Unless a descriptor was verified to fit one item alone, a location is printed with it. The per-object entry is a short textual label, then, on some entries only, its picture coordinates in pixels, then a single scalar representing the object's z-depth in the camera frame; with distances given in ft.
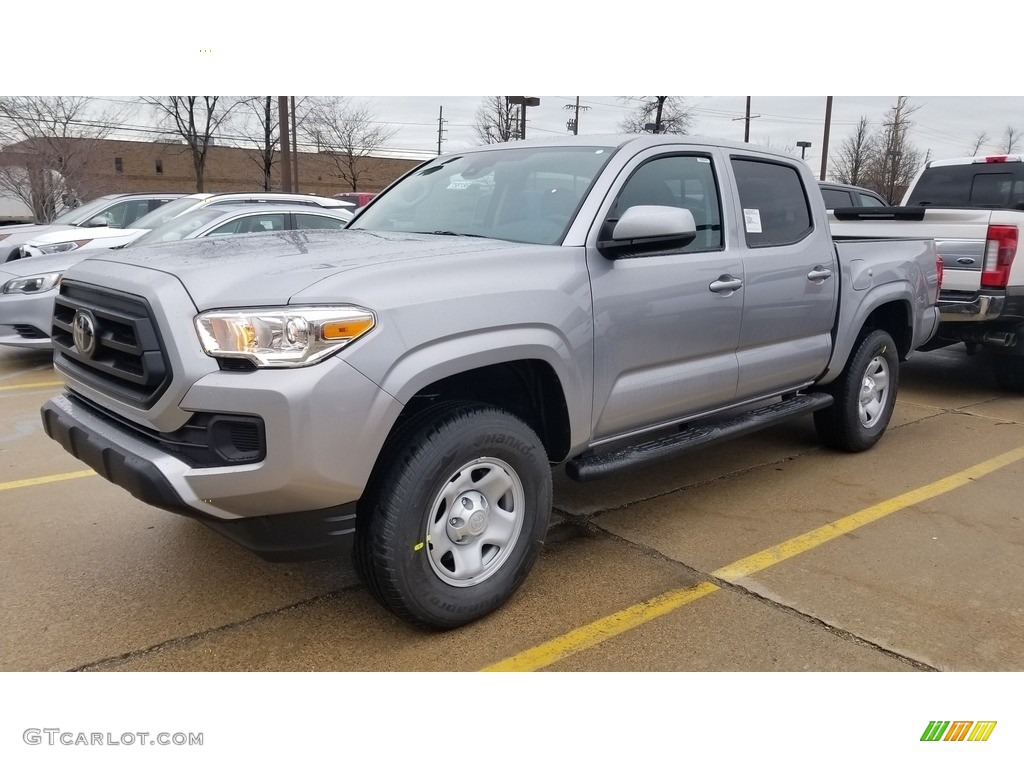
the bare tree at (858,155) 115.14
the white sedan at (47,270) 24.40
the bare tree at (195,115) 87.92
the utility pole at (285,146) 60.08
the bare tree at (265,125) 90.99
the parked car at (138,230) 29.09
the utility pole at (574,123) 122.31
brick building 139.13
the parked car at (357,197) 69.07
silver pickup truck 8.49
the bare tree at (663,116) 99.45
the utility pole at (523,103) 99.45
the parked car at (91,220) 31.81
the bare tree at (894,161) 99.91
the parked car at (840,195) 35.27
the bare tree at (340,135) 106.01
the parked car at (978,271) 21.53
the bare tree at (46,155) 72.69
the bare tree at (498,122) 115.28
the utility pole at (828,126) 95.92
